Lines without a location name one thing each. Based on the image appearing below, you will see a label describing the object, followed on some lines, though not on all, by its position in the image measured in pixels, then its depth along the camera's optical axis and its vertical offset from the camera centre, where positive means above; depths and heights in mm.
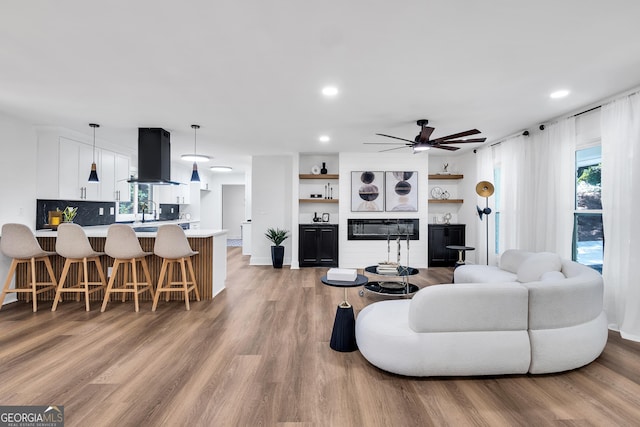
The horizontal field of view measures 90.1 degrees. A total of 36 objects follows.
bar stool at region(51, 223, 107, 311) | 3879 -442
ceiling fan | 4175 +1017
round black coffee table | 3943 -940
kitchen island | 4414 -627
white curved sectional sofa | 2311 -859
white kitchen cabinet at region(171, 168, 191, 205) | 8258 +698
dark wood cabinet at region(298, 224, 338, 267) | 6852 -632
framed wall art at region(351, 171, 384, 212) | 6926 +521
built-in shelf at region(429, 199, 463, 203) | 7123 +338
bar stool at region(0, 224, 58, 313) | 3848 -453
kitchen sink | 5840 -288
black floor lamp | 5527 +449
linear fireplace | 6961 -279
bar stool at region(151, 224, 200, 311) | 3936 -430
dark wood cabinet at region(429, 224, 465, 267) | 6953 -513
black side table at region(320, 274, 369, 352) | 2826 -1025
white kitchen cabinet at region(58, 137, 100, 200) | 4999 +684
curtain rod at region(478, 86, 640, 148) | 3280 +1305
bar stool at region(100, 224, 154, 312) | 3850 -435
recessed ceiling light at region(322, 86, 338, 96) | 3282 +1303
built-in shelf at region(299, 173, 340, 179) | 7020 +853
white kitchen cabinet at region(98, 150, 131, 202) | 5855 +709
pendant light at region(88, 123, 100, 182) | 4969 +594
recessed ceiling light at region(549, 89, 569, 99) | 3377 +1324
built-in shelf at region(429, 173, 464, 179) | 7125 +882
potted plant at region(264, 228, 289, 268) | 6809 -720
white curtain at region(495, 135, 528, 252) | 4980 +437
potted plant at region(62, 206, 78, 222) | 5004 -17
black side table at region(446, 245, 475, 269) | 5445 -556
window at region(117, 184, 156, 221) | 6793 +229
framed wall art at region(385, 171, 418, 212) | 6926 +505
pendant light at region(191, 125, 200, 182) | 4855 +807
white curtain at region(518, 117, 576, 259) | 4113 +363
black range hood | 4906 +888
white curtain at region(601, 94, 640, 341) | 3188 +67
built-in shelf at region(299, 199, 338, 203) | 7090 +321
